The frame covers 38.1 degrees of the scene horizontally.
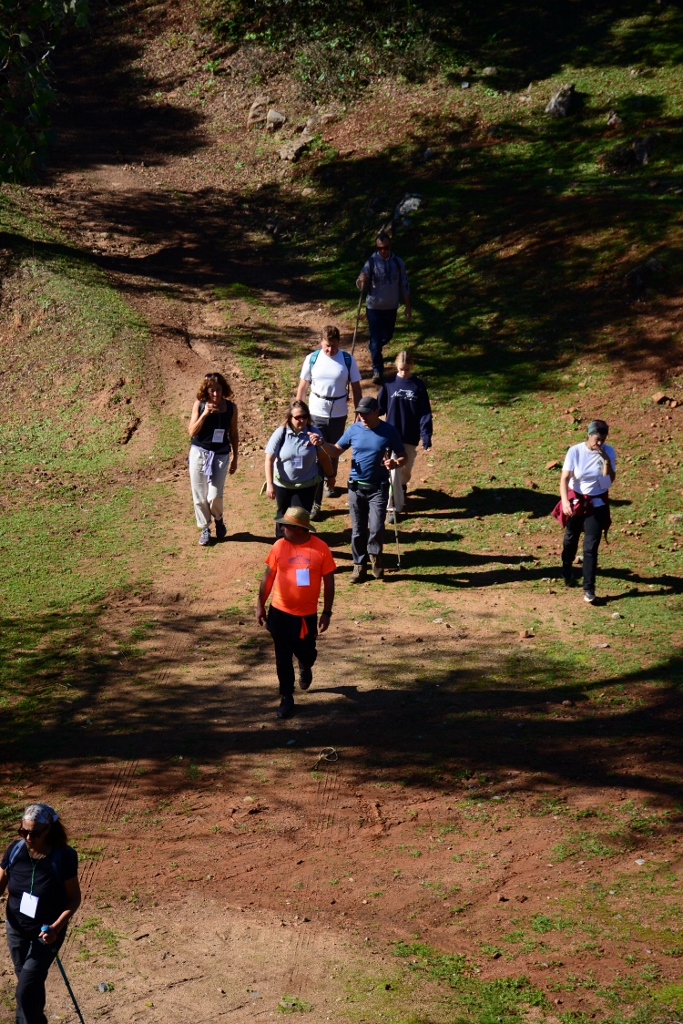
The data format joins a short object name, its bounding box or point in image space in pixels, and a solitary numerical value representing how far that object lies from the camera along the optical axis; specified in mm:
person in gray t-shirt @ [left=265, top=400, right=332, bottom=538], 10562
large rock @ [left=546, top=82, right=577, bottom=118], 22688
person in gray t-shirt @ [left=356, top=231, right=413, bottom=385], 15211
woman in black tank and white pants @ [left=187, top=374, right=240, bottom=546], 11633
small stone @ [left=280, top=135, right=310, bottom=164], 25406
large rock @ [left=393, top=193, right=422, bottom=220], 21734
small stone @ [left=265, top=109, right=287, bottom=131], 26856
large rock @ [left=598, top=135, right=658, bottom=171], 20172
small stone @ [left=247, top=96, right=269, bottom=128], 27438
